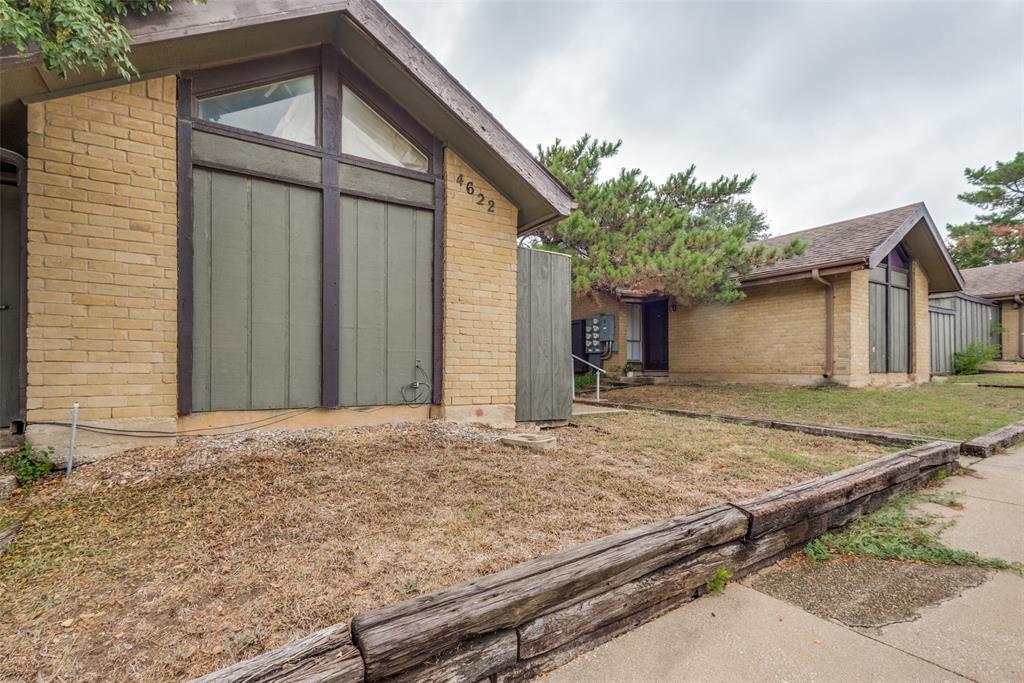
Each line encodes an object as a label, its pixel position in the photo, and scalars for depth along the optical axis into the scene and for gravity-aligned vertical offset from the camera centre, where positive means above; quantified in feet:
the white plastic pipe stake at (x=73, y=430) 9.73 -1.94
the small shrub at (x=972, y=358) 45.93 -1.46
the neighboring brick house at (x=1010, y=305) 50.80 +4.49
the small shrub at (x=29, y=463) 9.21 -2.56
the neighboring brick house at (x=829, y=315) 32.86 +2.41
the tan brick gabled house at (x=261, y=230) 10.19 +3.18
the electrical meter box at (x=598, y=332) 33.56 +0.91
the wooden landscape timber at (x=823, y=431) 16.19 -3.67
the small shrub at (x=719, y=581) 7.16 -3.87
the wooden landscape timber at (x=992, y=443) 15.98 -3.70
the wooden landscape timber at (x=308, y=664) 3.79 -2.87
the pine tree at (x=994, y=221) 68.06 +19.85
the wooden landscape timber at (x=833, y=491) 8.09 -3.17
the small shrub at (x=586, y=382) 38.75 -3.37
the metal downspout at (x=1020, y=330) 50.88 +1.62
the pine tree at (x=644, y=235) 28.66 +7.33
